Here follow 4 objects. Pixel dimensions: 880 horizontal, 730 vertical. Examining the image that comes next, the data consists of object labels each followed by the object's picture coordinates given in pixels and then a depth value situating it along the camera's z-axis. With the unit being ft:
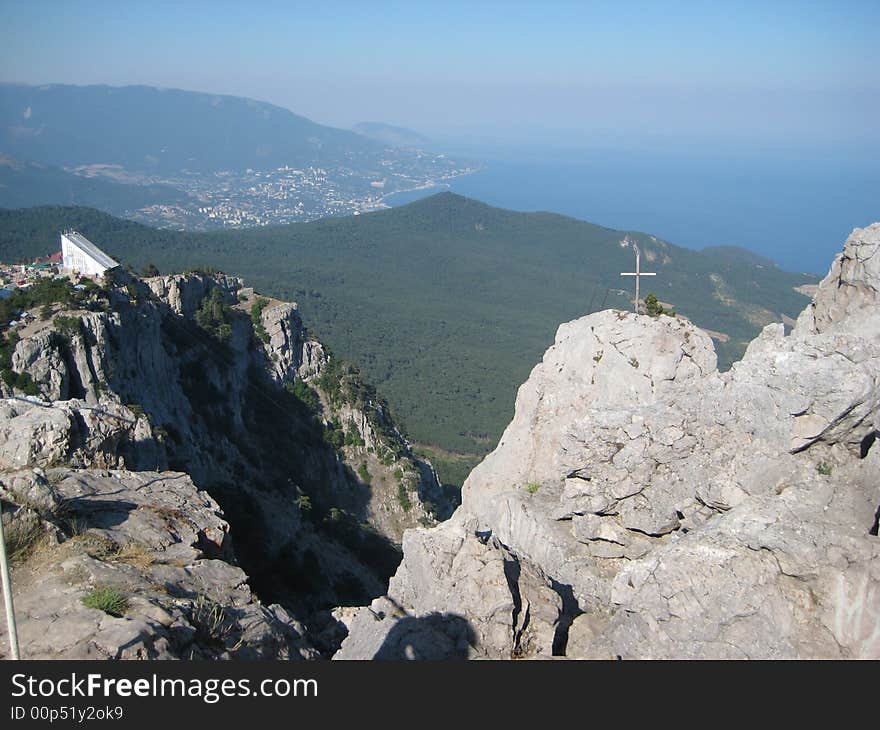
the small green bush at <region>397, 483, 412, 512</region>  122.72
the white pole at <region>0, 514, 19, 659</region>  19.71
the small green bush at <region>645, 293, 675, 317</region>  55.57
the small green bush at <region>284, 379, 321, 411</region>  133.18
